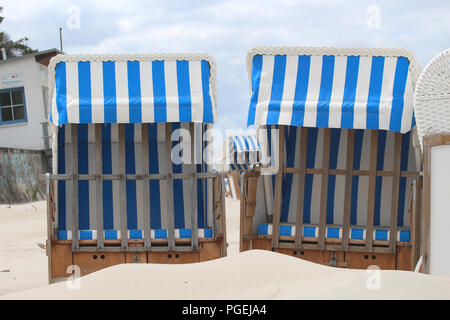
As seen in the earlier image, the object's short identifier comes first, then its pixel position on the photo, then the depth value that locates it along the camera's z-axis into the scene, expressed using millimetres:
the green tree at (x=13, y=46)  30047
